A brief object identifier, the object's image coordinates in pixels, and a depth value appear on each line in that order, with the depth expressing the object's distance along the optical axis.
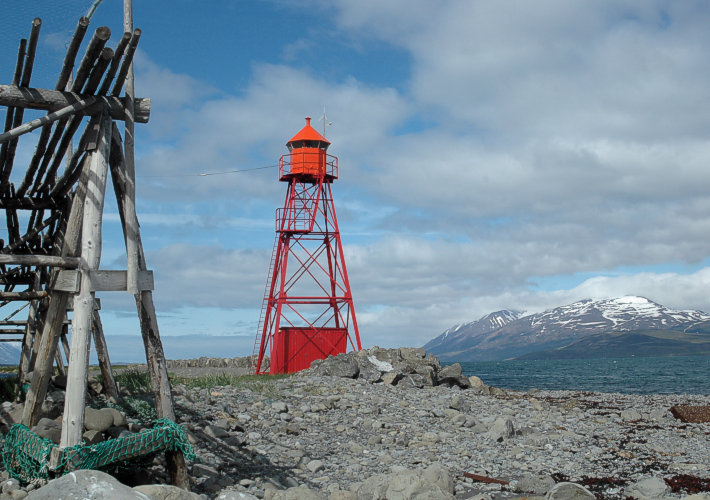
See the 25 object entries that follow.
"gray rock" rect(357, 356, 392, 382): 26.09
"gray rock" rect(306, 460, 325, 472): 13.34
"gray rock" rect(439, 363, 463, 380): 30.50
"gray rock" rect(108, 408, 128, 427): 11.06
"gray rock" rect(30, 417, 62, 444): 10.06
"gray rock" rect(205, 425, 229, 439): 14.09
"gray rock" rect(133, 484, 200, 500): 8.61
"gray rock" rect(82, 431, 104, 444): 10.31
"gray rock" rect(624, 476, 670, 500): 12.59
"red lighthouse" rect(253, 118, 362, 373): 32.03
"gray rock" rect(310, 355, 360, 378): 25.82
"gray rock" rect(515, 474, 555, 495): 12.39
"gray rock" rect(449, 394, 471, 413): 22.09
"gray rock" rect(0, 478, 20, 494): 9.30
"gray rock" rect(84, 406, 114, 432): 10.64
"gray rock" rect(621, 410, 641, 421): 23.33
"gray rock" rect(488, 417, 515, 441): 17.39
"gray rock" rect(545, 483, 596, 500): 11.20
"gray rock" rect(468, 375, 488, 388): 32.15
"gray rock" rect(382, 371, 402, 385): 25.91
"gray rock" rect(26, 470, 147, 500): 7.73
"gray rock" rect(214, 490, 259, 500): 9.48
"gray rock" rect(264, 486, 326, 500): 10.13
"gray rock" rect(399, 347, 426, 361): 30.58
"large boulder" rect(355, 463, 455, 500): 10.72
